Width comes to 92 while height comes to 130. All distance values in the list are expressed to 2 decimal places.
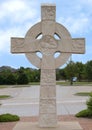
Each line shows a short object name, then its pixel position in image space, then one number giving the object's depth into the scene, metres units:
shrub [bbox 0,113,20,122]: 7.25
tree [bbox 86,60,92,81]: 38.42
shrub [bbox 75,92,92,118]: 7.76
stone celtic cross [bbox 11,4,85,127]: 6.10
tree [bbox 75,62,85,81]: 38.64
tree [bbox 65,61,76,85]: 31.31
